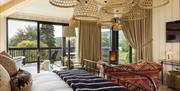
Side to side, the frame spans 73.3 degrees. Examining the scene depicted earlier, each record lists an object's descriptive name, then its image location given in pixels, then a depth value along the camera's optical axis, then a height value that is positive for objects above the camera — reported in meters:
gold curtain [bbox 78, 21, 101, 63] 4.19 +0.12
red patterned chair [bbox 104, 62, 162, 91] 2.63 -0.61
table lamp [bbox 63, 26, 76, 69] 2.98 +0.31
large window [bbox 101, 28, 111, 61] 4.63 +0.09
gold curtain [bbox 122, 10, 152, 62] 4.21 +0.30
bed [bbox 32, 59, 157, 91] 1.31 -0.46
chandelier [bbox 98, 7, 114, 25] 2.21 +0.50
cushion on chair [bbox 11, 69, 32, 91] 1.13 -0.37
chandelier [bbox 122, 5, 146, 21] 2.23 +0.57
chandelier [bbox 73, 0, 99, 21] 1.48 +0.43
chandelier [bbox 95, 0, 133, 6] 1.61 +0.57
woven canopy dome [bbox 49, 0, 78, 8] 1.25 +0.44
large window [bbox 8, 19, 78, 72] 3.89 +0.12
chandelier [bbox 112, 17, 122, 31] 2.92 +0.51
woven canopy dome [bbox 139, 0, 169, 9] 1.79 +0.61
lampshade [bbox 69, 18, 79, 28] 2.99 +0.51
